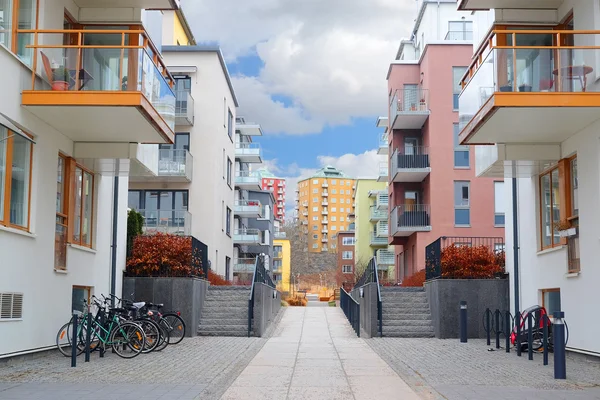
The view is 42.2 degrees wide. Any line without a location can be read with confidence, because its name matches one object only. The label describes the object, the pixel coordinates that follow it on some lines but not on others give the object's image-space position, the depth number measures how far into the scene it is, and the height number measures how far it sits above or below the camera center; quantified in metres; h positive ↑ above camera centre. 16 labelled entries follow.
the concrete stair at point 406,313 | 20.23 -0.87
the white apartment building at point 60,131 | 12.95 +2.87
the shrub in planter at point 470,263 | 20.38 +0.48
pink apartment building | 35.84 +5.30
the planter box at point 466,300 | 19.83 -0.47
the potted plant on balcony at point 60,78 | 13.74 +3.56
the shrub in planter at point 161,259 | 20.16 +0.54
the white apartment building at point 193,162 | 36.84 +5.70
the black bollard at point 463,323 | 18.39 -0.98
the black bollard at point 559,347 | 10.93 -0.91
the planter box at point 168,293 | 19.72 -0.33
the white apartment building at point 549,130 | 13.78 +2.92
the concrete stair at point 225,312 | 20.20 -0.86
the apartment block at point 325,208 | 165.38 +15.72
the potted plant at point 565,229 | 15.20 +1.07
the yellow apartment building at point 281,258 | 103.44 +3.04
